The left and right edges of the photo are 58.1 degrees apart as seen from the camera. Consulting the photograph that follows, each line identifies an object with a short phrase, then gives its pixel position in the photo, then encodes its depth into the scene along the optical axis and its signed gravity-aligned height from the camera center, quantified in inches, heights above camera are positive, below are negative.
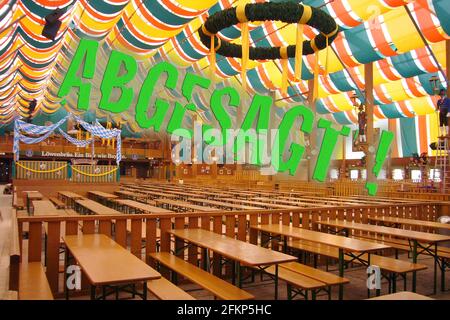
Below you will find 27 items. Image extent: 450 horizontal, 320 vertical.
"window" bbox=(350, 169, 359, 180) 1057.5 -15.2
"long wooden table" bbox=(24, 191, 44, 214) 288.0 -23.1
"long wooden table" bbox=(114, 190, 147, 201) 327.9 -26.0
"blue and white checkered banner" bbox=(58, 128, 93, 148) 721.9 +43.0
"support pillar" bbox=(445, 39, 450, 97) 473.7 +131.2
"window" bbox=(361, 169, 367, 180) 1030.8 -13.3
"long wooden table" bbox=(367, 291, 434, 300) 73.8 -23.9
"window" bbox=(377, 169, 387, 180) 960.4 -14.5
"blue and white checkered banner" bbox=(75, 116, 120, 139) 553.6 +48.4
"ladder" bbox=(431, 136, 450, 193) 410.6 +5.9
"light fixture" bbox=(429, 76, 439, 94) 422.4 +90.4
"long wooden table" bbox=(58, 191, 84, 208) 305.0 -32.6
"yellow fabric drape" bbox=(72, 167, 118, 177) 452.1 -8.4
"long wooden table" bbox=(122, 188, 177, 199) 347.8 -25.7
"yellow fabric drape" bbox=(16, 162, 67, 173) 442.4 -4.2
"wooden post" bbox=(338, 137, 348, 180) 1069.1 +30.9
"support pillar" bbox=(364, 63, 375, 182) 620.4 +87.3
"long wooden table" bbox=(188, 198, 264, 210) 228.2 -23.2
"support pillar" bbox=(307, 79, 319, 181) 740.0 +55.9
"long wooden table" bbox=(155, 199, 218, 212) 211.2 -23.2
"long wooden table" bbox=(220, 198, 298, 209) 224.7 -23.4
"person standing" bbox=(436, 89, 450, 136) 431.2 +62.0
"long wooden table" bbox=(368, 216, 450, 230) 173.5 -24.8
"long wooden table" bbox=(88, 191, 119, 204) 319.3 -29.9
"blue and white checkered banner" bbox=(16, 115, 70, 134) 580.7 +56.3
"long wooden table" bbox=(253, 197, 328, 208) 248.6 -23.9
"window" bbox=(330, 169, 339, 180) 1107.3 -15.0
